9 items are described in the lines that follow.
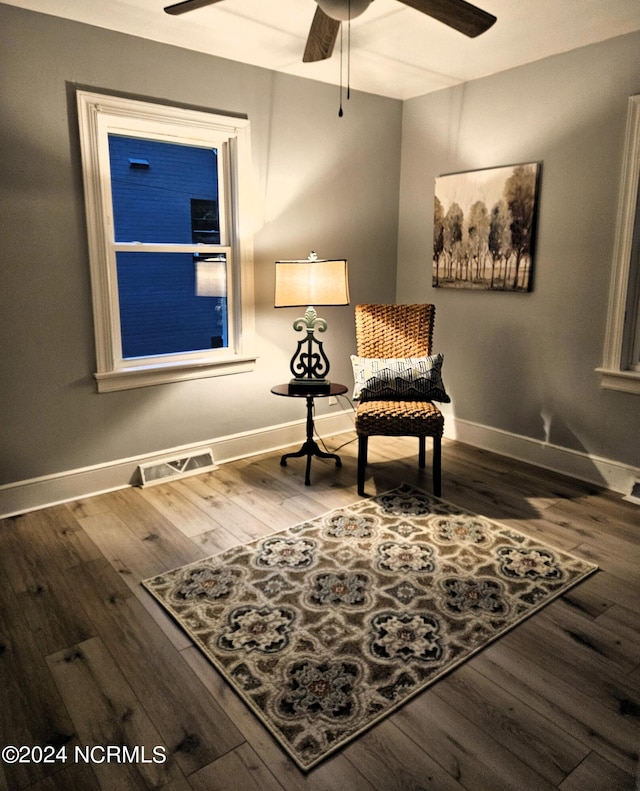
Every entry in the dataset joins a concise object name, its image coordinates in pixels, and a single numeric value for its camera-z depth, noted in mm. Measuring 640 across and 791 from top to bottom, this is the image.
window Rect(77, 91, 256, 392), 3172
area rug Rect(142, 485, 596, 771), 1846
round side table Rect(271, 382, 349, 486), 3543
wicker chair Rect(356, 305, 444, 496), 3785
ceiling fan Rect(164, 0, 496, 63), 2006
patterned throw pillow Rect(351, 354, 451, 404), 3473
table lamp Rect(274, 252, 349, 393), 3506
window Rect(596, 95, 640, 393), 3146
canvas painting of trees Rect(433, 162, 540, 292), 3695
